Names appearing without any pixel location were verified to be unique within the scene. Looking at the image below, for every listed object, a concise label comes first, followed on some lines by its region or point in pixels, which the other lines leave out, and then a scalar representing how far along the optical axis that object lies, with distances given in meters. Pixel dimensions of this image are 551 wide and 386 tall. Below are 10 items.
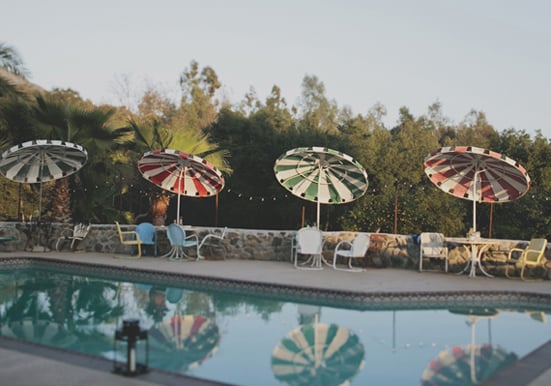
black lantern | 4.31
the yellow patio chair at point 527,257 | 10.38
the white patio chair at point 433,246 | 11.36
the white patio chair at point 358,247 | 11.07
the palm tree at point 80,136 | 13.80
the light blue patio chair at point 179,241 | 12.35
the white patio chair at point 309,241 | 11.37
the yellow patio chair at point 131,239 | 12.71
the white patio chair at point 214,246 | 13.22
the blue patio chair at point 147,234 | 13.26
